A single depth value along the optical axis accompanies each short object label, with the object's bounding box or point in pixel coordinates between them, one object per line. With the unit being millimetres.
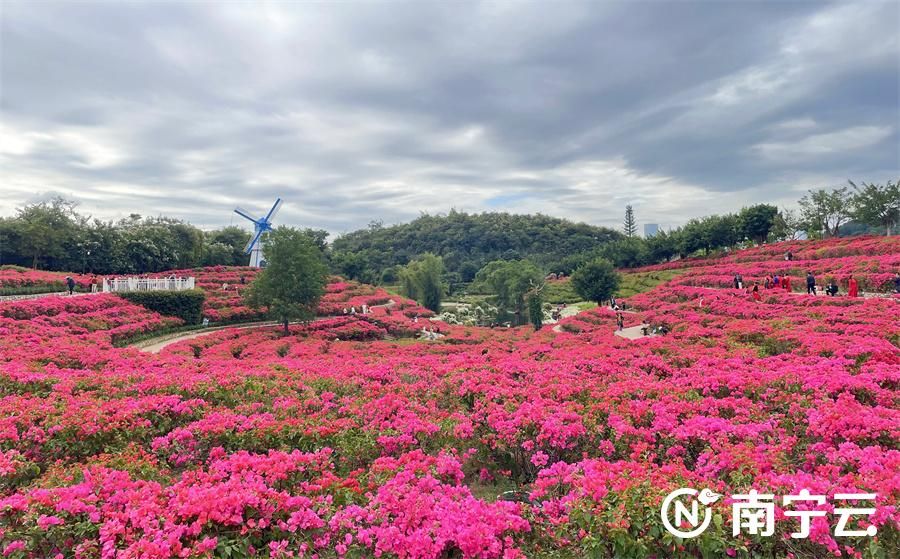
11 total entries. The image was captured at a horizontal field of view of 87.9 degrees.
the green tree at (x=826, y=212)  44062
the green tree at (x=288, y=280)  21719
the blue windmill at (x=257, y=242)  49719
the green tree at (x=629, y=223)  100938
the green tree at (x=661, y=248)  52166
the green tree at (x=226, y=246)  46594
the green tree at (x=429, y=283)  42625
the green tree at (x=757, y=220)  48281
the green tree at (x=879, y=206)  38656
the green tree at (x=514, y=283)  35156
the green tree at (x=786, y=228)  47000
